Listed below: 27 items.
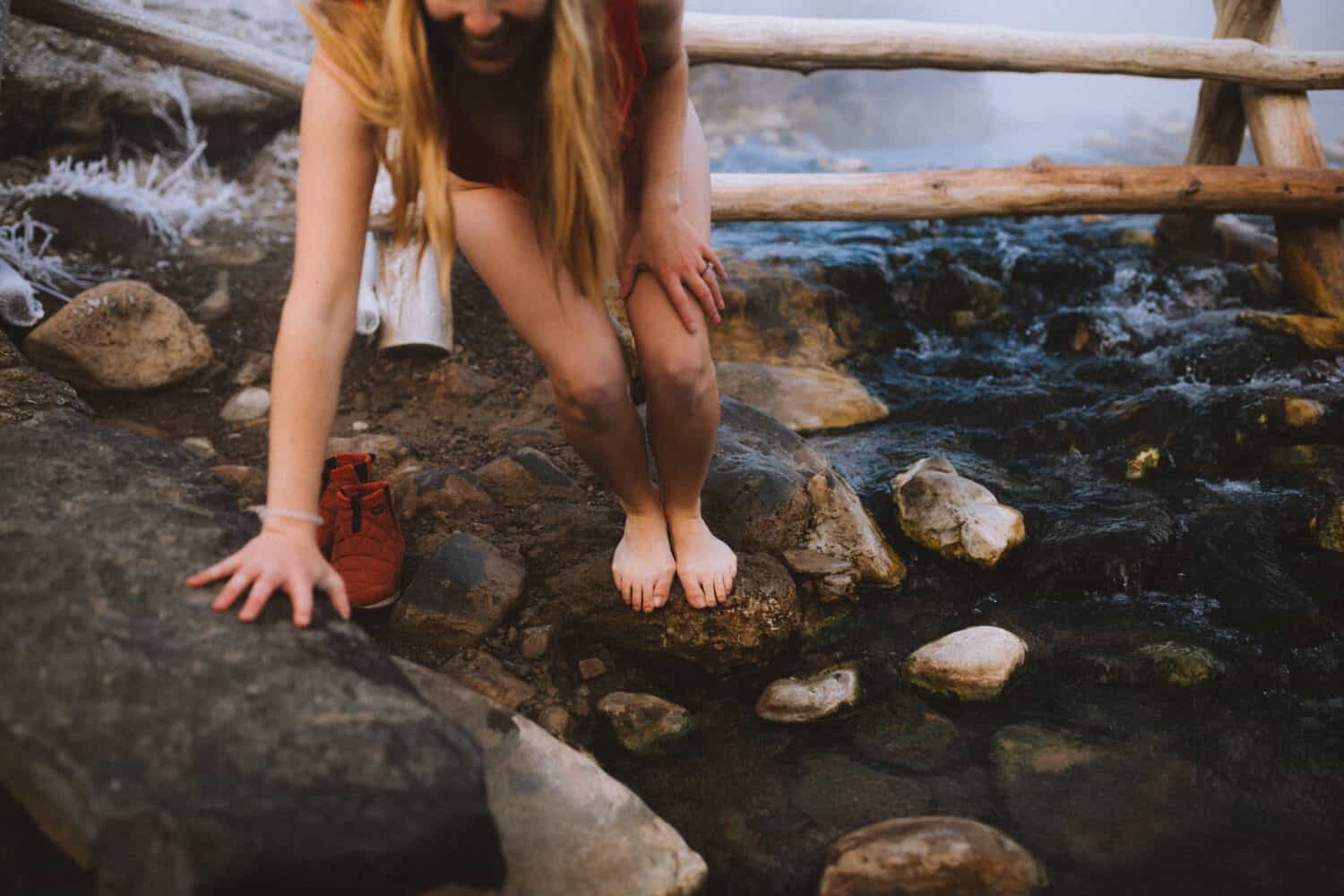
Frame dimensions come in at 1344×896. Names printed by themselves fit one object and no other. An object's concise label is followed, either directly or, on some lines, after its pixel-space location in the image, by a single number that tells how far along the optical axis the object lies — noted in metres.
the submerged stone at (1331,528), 2.60
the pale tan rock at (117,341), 3.05
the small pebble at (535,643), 2.11
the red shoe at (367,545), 2.14
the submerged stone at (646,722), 1.95
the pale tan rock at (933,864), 1.56
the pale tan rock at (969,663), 2.09
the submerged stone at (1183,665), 2.11
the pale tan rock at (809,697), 2.03
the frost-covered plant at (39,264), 3.41
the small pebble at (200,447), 2.95
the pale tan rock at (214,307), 3.67
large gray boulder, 1.16
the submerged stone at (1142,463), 3.05
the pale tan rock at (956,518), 2.54
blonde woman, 1.42
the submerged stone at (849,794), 1.78
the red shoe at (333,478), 2.32
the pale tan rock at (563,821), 1.50
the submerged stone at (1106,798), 1.68
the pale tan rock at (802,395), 3.50
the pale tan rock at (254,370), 3.40
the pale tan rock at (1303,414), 3.18
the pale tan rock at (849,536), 2.47
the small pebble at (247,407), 3.19
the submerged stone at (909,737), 1.92
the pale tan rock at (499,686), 1.98
